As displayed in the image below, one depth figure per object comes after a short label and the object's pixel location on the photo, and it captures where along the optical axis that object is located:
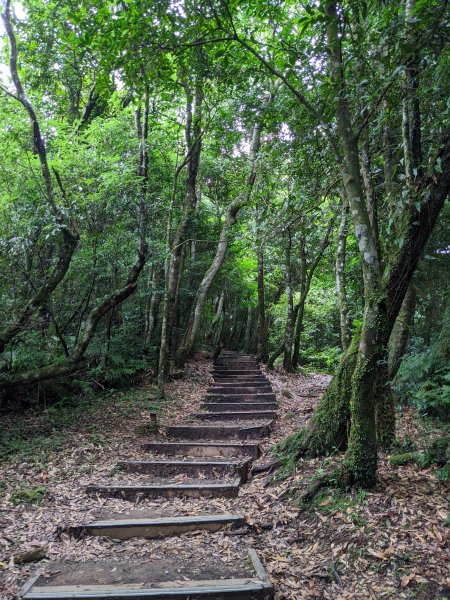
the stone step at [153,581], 3.39
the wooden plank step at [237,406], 10.30
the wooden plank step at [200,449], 7.16
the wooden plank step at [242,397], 11.12
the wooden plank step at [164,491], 5.64
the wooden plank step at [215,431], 8.12
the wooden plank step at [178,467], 6.38
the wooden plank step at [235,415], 9.48
